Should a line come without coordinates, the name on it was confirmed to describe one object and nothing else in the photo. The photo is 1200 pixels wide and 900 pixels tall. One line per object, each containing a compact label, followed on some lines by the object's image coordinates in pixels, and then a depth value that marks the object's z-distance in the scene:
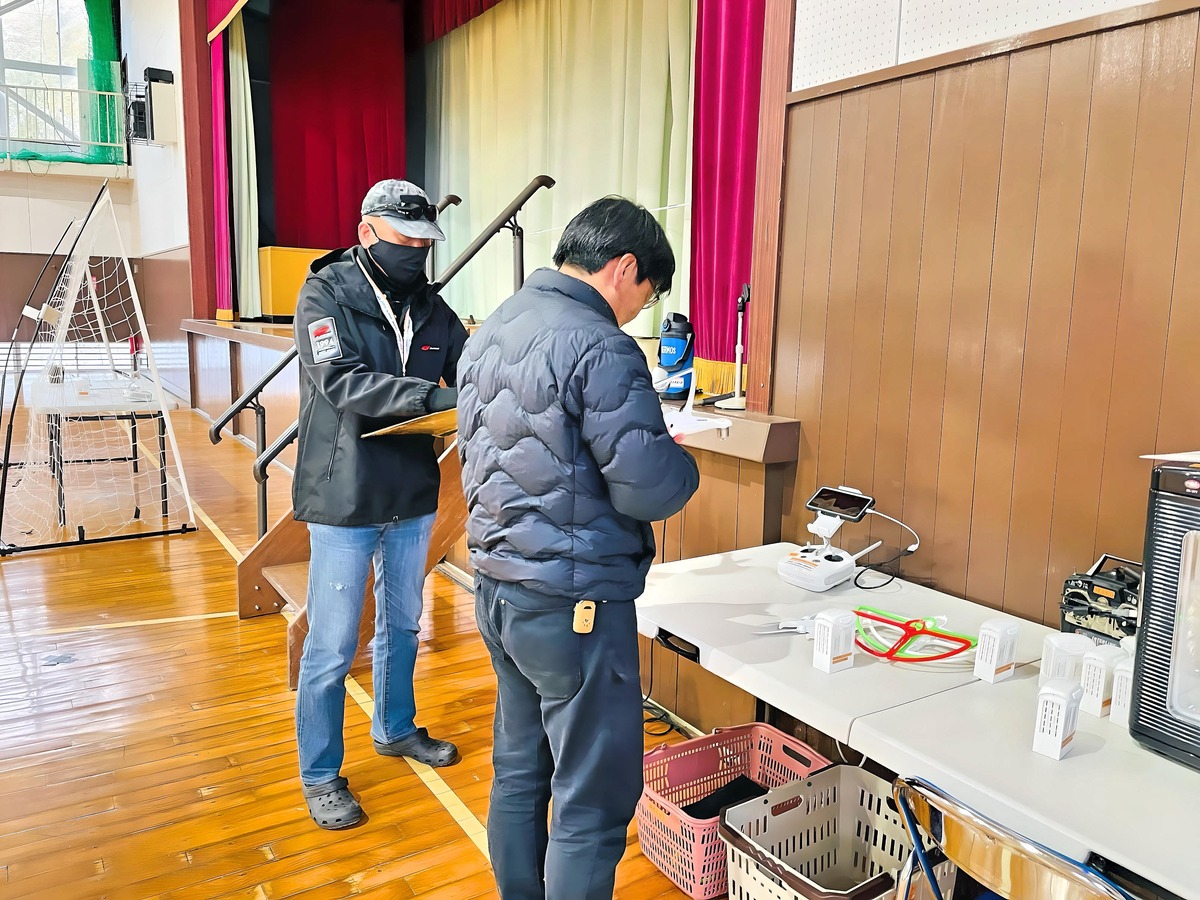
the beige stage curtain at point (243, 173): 7.16
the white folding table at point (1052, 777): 1.00
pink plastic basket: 1.83
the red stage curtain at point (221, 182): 7.19
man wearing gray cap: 1.97
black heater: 1.17
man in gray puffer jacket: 1.29
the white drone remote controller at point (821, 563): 1.88
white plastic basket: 1.63
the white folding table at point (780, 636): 1.39
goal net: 4.37
